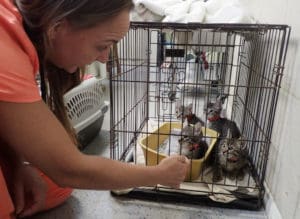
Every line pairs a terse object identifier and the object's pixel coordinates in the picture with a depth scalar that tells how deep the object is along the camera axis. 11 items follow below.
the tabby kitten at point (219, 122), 1.37
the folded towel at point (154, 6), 1.20
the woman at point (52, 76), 0.43
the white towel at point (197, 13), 1.11
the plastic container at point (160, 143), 1.09
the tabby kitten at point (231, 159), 1.11
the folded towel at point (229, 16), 1.11
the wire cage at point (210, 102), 1.00
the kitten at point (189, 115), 1.44
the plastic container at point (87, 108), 1.25
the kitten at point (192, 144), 1.12
